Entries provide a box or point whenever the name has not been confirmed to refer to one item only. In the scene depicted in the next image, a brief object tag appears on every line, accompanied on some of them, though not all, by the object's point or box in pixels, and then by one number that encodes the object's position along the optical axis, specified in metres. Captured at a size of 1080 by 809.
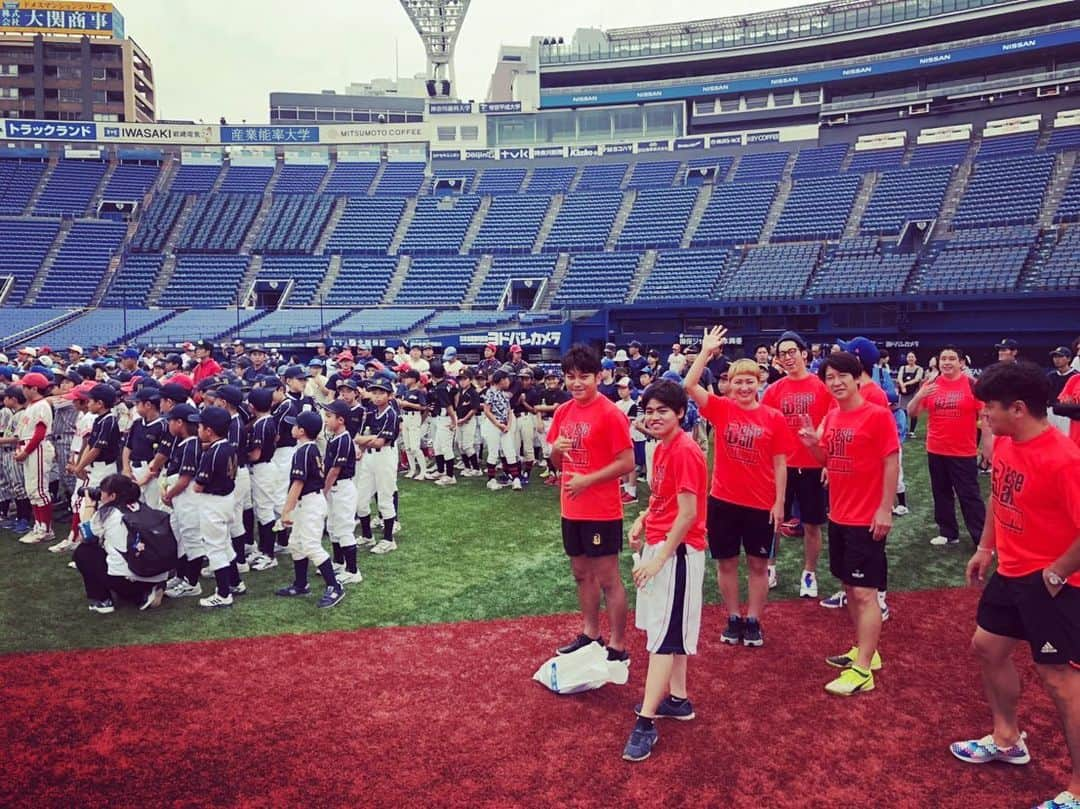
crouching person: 7.39
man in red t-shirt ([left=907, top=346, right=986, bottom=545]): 8.43
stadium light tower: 50.44
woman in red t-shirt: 6.16
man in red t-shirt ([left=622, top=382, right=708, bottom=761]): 4.71
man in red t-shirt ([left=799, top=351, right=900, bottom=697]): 5.38
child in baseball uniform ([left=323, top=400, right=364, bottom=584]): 7.90
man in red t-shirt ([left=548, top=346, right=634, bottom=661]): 5.52
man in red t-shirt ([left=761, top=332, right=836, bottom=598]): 7.25
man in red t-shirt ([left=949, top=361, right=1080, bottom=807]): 3.82
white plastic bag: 5.59
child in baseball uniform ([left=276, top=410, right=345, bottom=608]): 7.43
